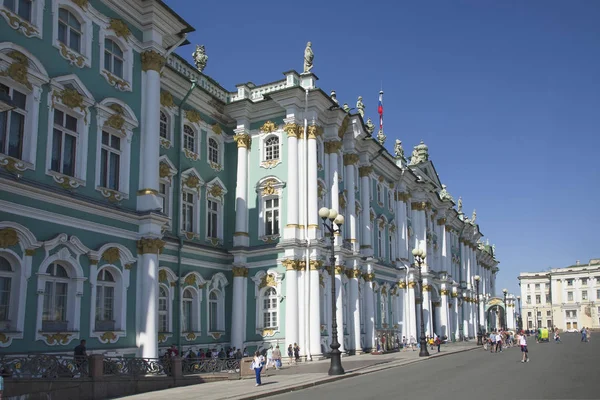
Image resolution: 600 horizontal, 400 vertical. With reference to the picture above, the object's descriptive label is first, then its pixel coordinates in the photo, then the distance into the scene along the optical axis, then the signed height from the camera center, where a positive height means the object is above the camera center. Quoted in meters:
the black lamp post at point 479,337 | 57.76 -3.26
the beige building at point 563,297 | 159.25 +1.48
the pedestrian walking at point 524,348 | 33.06 -2.33
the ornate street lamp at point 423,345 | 39.70 -2.66
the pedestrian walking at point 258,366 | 22.83 -2.22
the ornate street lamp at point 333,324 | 26.06 -0.86
